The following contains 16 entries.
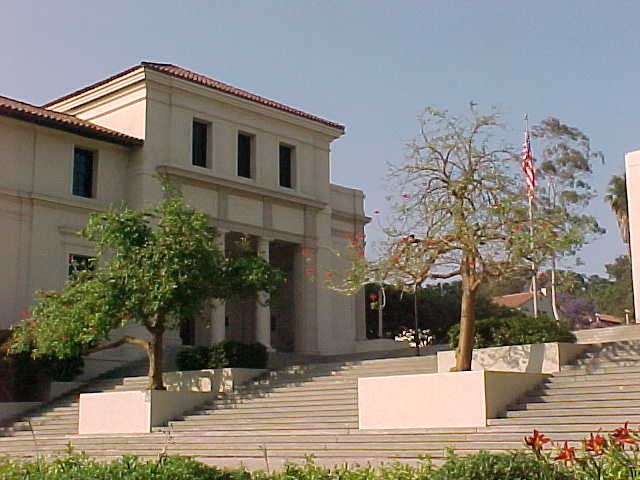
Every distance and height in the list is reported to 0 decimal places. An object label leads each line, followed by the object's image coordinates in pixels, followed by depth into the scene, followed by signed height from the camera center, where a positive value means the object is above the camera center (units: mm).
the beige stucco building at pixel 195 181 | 28609 +6929
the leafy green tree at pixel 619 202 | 51688 +10020
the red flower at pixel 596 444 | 7535 -432
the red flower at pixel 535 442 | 7625 -415
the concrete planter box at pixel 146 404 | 21812 -251
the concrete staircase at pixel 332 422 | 15570 -585
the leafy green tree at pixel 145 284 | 21625 +2486
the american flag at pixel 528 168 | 30538 +7150
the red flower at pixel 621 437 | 7570 -379
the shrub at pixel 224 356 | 24438 +920
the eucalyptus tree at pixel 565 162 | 51741 +12180
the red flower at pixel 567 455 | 7469 -504
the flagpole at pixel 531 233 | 18577 +3030
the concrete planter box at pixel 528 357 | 19141 +658
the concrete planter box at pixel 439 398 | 16641 -134
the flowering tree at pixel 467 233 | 18703 +3082
